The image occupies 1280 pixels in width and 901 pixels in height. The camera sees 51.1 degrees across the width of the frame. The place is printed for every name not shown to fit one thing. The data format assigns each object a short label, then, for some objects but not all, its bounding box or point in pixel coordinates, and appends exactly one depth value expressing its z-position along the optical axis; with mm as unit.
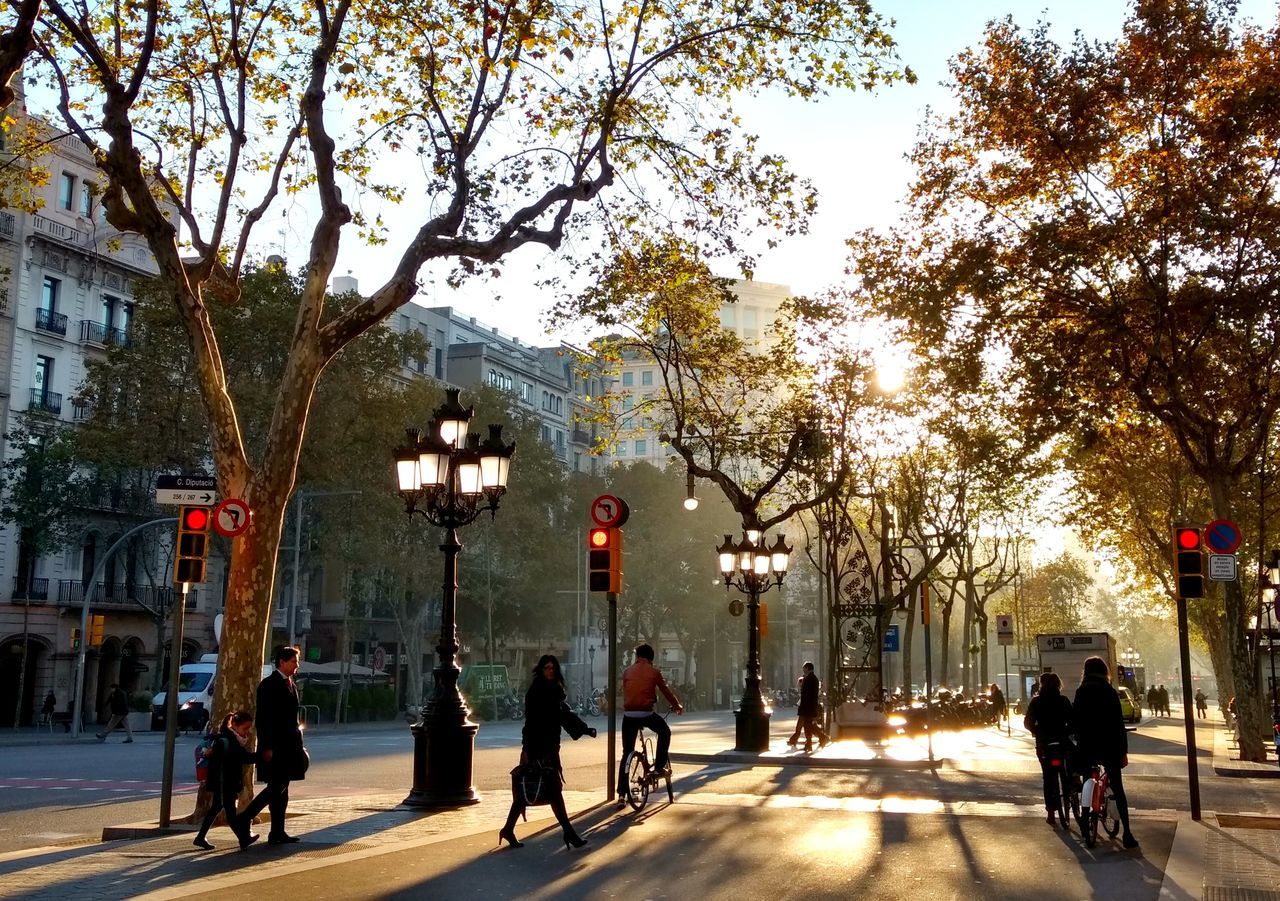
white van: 36562
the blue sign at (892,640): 29297
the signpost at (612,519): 15148
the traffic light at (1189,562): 14234
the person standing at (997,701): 46156
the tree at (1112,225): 18812
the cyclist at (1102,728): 11742
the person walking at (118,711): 33469
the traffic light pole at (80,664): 35438
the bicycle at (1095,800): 11805
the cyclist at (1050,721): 12875
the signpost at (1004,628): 39031
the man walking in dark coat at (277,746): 11070
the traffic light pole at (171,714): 12031
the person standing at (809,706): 26297
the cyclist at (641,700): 14321
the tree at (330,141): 12797
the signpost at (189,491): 12305
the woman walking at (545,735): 11109
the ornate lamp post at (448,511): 14133
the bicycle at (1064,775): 12656
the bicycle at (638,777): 13977
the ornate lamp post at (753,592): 24531
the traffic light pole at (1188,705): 13953
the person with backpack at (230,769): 10852
